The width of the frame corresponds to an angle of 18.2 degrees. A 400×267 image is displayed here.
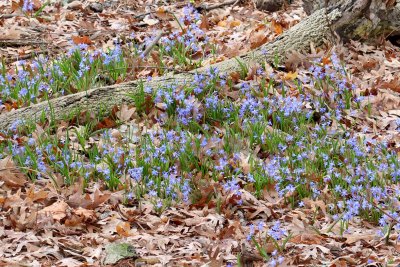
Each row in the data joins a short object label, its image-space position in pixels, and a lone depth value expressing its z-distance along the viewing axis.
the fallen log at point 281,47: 10.75
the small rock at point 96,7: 15.75
